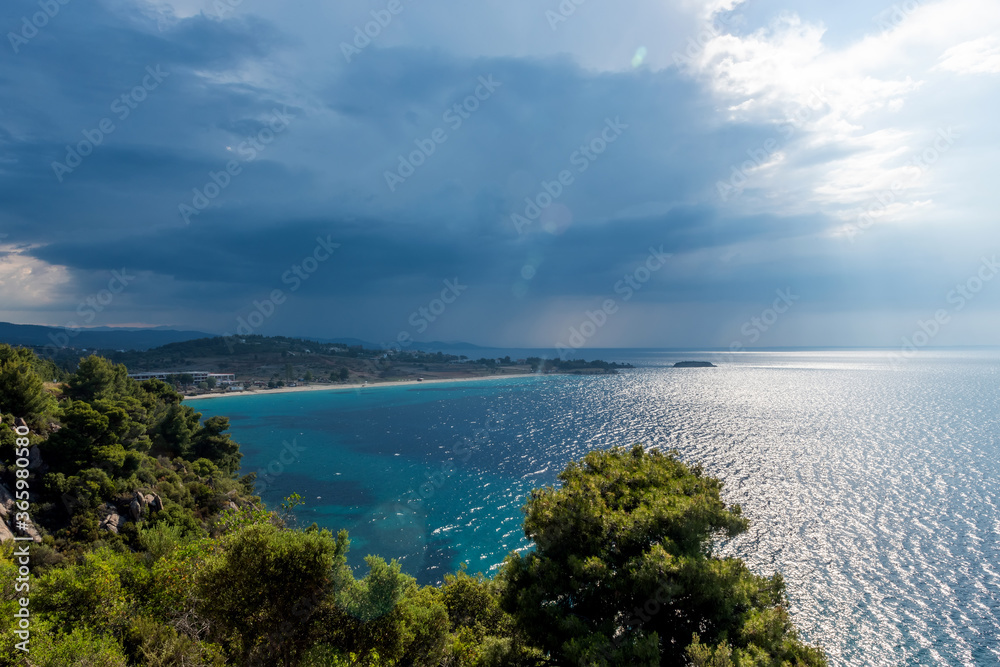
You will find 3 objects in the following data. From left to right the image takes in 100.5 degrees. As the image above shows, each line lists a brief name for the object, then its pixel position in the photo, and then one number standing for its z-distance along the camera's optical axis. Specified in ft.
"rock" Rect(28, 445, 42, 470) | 93.76
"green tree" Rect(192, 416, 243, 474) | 159.22
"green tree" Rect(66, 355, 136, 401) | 152.46
